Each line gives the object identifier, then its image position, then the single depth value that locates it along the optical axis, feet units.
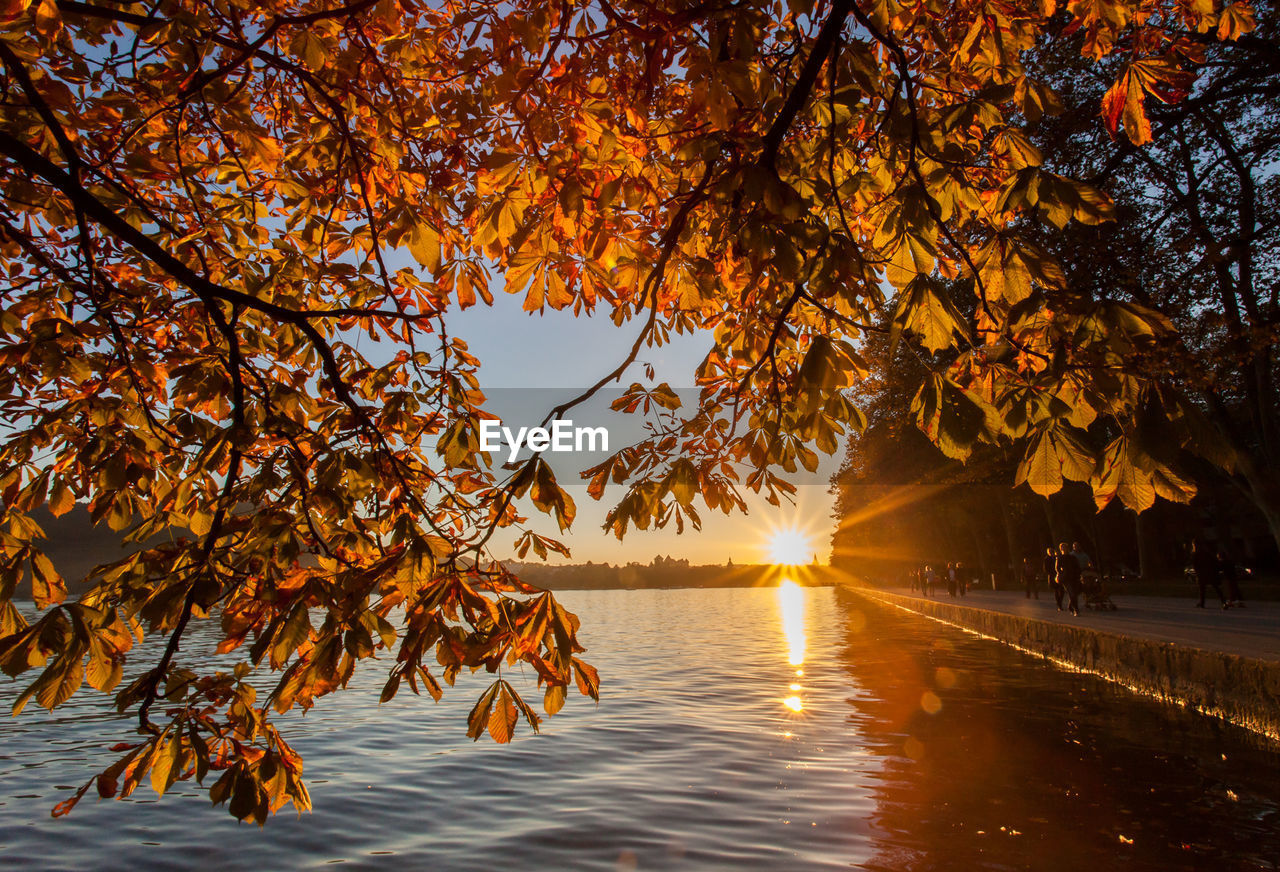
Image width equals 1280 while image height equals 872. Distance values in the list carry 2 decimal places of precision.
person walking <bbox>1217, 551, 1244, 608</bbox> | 70.18
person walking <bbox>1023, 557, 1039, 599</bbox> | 103.85
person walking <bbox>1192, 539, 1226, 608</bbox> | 70.64
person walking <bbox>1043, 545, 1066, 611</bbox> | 76.93
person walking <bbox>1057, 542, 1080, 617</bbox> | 69.26
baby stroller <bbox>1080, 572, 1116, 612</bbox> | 71.92
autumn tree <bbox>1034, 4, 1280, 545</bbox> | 49.09
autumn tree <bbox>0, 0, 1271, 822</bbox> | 8.13
